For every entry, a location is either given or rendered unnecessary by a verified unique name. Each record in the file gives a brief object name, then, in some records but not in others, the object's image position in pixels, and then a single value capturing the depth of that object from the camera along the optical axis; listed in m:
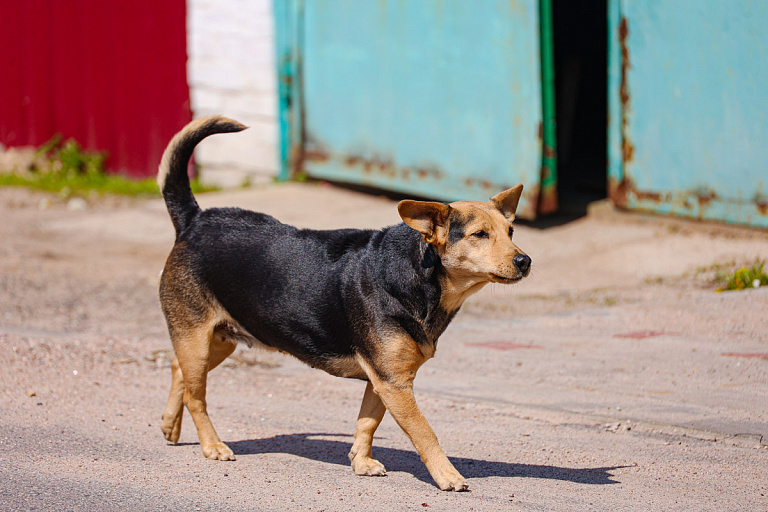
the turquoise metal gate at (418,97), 15.42
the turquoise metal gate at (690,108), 13.51
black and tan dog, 6.95
